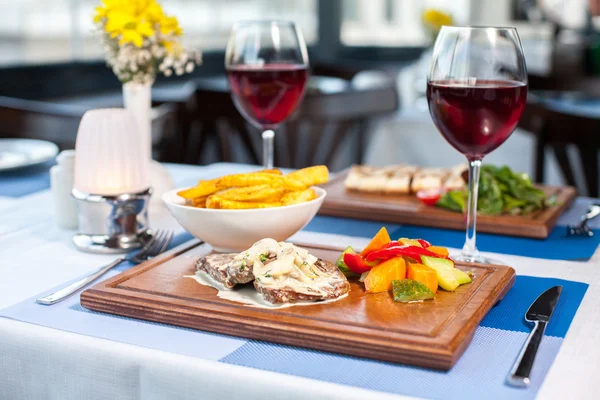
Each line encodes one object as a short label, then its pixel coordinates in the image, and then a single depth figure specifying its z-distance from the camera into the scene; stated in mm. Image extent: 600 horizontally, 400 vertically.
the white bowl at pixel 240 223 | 1113
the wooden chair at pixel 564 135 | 2779
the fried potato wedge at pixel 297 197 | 1172
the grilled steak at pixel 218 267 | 961
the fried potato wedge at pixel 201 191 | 1188
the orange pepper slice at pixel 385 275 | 951
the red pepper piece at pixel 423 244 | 1034
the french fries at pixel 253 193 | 1146
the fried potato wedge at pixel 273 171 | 1206
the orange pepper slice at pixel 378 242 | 1013
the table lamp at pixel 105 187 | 1281
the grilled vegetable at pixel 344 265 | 1022
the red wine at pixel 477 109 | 1130
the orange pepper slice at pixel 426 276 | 942
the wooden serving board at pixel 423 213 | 1395
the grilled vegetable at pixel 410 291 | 913
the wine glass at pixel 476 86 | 1116
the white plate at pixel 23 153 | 1877
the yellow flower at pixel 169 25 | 1521
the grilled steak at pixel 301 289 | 907
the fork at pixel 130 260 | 1010
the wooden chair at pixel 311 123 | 2984
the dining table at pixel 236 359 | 770
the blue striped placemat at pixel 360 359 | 763
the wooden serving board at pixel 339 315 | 812
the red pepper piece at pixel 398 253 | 977
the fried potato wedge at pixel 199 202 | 1198
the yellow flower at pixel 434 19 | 4153
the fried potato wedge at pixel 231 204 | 1136
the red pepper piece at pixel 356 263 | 1001
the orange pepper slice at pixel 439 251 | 1023
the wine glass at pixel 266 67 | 1565
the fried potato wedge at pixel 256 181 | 1164
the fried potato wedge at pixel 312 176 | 1198
